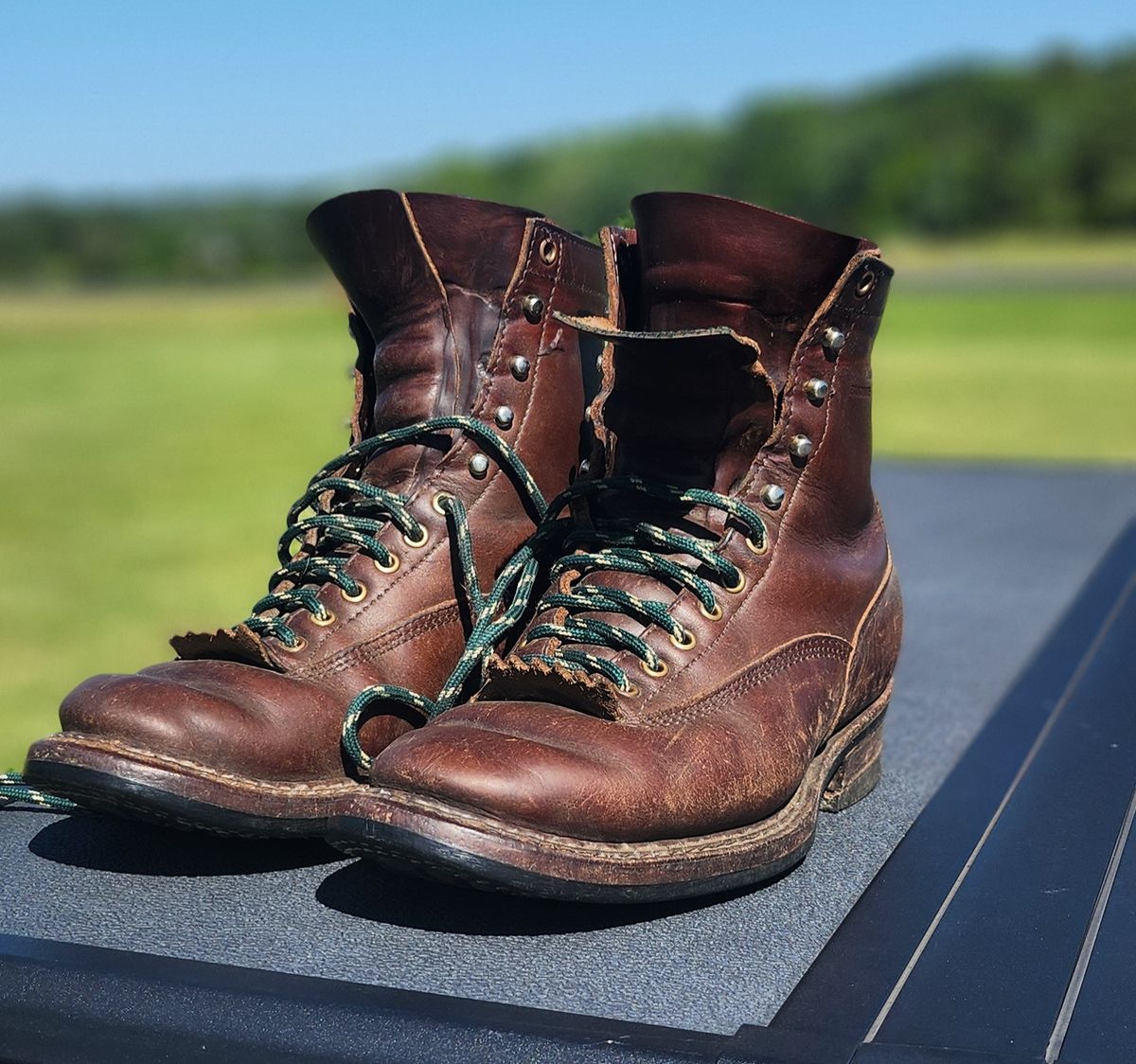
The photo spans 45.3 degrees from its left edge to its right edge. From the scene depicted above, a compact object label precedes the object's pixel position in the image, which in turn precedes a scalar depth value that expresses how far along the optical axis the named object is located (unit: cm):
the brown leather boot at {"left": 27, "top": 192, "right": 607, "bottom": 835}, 92
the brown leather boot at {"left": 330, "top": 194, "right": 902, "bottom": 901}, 78
